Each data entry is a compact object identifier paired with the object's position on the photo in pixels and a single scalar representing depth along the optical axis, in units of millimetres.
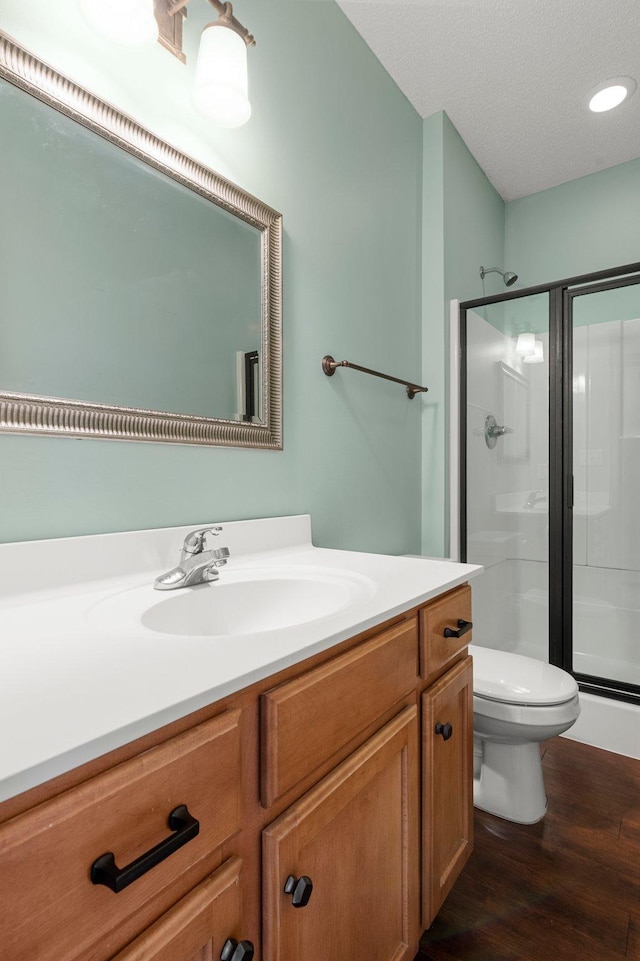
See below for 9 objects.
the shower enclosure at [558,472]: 2061
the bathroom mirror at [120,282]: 860
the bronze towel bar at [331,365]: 1555
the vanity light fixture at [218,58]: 1064
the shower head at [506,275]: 2629
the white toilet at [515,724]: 1396
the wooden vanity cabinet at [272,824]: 396
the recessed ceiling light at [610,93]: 2004
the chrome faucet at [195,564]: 913
